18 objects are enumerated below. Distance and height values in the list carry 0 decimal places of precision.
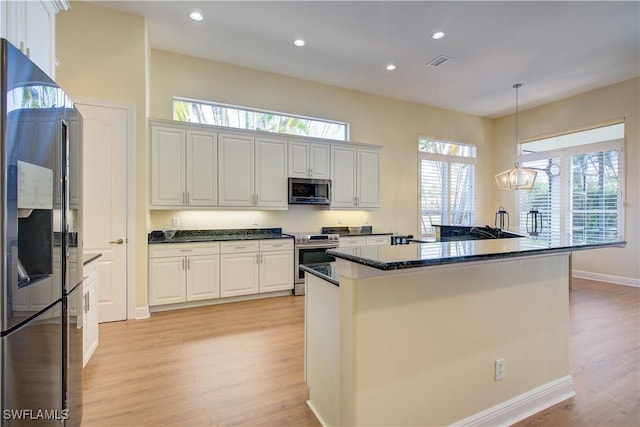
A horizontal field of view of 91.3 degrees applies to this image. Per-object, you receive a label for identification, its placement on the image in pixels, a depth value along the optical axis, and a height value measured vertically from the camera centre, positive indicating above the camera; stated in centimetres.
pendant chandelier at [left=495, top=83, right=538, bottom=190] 450 +51
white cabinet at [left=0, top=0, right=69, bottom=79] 163 +108
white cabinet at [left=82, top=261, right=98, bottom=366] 243 -81
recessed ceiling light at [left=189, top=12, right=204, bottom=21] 350 +224
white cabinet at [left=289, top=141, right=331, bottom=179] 484 +84
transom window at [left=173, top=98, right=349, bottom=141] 465 +152
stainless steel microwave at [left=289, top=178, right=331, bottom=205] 483 +34
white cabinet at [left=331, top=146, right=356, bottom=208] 518 +61
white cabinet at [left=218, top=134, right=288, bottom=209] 439 +60
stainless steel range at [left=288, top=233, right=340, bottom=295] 462 -55
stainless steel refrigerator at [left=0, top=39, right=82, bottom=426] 103 -13
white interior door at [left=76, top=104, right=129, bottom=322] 342 +13
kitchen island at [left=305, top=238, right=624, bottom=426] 146 -66
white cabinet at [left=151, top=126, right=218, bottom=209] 399 +60
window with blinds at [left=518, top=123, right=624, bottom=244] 542 +59
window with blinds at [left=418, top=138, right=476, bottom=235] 659 +65
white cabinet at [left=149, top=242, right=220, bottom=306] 379 -75
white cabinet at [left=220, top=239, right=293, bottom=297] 418 -75
